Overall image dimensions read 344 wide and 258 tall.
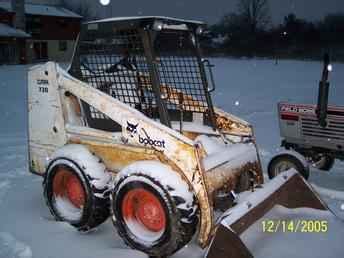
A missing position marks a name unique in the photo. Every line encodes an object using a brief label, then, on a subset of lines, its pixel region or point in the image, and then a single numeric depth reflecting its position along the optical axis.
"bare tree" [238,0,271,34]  66.99
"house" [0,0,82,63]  32.69
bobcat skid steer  3.63
